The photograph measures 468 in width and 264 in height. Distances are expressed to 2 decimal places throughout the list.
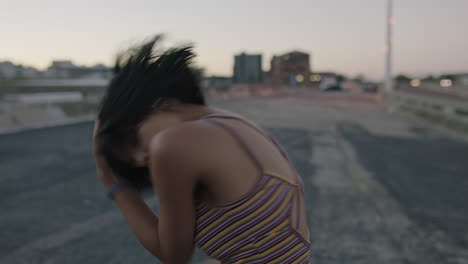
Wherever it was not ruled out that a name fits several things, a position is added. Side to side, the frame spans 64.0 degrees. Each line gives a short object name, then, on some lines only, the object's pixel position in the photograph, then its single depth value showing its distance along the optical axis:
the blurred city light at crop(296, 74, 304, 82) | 131.76
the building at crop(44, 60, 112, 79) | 100.25
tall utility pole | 27.31
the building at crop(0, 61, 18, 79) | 80.78
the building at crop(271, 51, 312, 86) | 120.59
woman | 1.16
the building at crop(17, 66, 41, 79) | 95.97
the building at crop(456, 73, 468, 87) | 66.40
